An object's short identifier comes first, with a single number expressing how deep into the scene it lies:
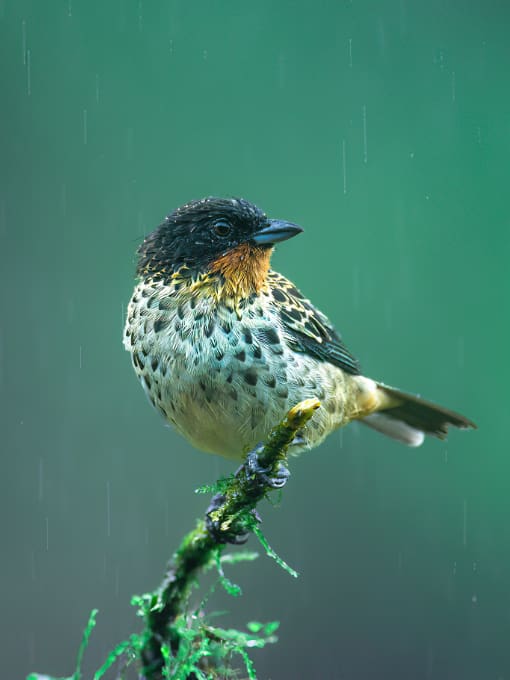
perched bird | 6.45
